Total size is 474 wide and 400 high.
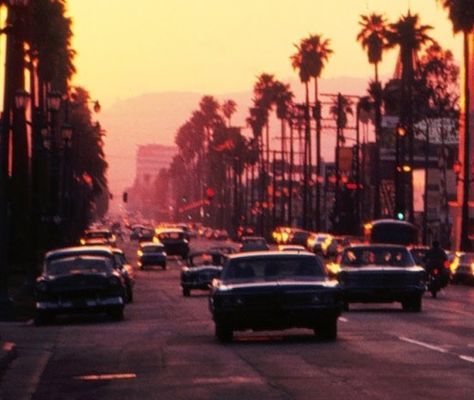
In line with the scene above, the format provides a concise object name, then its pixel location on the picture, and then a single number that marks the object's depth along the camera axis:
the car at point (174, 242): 117.94
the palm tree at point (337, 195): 133.75
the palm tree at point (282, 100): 182.75
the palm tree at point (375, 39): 125.62
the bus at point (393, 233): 92.06
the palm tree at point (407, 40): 113.31
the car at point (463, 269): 74.50
